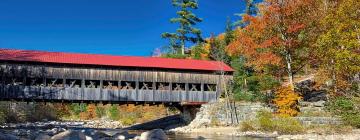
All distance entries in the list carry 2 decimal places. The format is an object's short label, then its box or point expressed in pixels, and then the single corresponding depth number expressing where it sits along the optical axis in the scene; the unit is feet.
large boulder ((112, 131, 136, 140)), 59.31
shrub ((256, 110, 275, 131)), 86.58
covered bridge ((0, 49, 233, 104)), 106.63
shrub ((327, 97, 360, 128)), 81.43
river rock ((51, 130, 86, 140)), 47.73
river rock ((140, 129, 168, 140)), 56.61
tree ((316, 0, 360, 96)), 77.87
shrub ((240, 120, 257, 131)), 89.20
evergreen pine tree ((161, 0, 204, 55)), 185.98
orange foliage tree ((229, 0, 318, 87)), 103.50
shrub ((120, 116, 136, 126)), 143.64
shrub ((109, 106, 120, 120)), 165.89
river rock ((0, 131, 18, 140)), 49.98
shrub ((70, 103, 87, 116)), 195.21
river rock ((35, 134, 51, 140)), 47.67
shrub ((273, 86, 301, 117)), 98.27
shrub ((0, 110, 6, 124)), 115.65
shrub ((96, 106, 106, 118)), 187.62
